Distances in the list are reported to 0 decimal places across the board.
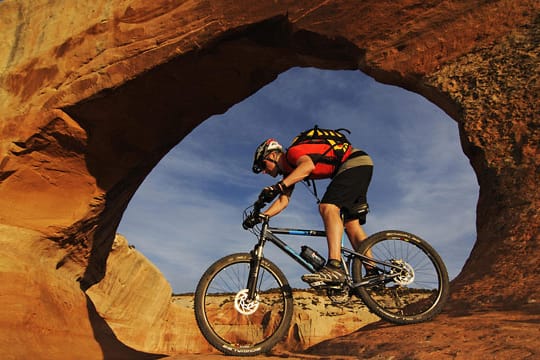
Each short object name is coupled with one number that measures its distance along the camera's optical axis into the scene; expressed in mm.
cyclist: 4020
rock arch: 5117
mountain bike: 3822
